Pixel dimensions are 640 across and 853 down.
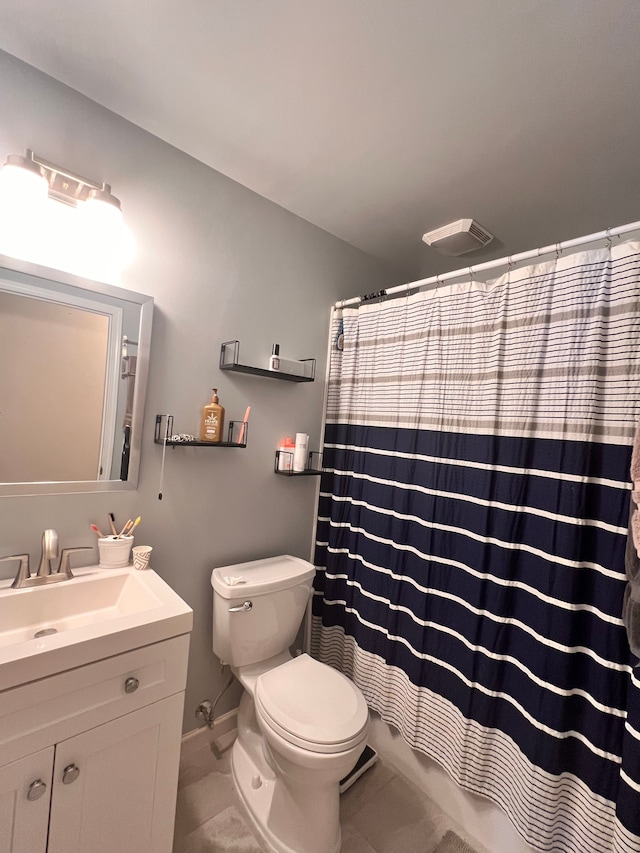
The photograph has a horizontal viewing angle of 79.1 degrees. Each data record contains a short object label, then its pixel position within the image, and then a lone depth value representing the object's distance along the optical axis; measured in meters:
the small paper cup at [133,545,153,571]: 1.40
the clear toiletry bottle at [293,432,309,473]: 1.88
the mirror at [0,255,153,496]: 1.25
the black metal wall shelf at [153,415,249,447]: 1.50
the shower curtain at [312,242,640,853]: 1.14
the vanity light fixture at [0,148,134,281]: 1.18
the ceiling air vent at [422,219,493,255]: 1.71
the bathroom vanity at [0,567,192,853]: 0.89
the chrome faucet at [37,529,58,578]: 1.21
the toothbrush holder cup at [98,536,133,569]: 1.37
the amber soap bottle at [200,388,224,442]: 1.59
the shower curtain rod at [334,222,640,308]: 1.19
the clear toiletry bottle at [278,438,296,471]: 1.88
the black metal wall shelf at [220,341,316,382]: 1.65
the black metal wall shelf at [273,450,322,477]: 1.86
